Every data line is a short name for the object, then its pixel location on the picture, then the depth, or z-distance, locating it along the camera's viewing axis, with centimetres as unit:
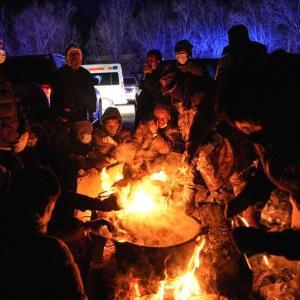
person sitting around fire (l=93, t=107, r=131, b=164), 623
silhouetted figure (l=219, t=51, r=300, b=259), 200
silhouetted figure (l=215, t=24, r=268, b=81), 477
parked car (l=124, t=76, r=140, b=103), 2262
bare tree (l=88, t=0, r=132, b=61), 3539
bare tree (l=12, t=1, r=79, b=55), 3166
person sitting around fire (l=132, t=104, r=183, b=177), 617
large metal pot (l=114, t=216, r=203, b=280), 297
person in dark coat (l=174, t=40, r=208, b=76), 582
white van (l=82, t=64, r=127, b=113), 1861
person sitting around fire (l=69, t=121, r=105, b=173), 613
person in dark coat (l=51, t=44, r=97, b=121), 724
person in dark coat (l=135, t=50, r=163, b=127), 706
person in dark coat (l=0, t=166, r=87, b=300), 205
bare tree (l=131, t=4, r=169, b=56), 3434
